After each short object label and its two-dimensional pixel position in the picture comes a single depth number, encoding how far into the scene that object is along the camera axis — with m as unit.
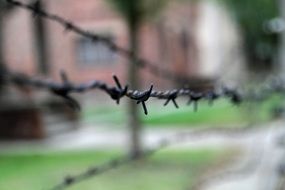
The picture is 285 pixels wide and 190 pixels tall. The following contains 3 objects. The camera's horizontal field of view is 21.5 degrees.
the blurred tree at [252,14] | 10.71
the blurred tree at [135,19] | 9.99
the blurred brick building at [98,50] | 24.16
